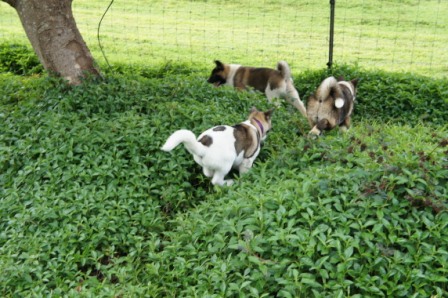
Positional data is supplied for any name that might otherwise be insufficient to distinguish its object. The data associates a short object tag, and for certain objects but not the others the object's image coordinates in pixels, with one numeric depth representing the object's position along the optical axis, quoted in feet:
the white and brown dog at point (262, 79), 27.81
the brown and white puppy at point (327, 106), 22.50
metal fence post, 31.50
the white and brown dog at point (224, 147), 17.50
